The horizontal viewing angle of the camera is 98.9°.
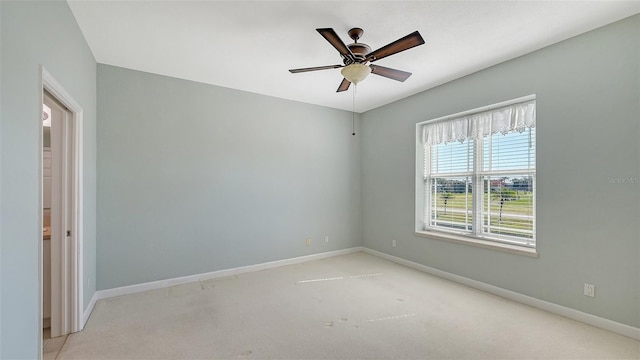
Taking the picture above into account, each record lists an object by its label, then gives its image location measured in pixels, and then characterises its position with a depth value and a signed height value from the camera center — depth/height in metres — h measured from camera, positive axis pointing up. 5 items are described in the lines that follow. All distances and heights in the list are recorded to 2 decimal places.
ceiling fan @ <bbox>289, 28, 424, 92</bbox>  2.11 +1.07
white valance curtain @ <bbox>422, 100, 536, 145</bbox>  3.13 +0.72
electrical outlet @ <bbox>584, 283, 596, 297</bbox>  2.58 -1.05
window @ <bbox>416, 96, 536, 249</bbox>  3.18 +0.06
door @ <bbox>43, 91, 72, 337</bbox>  2.39 -0.34
